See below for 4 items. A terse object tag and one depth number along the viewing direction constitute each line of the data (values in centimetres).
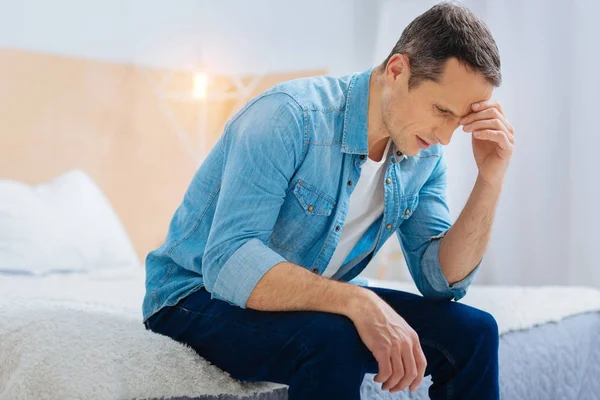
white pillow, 318
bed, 196
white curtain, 327
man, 189
